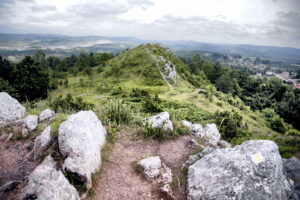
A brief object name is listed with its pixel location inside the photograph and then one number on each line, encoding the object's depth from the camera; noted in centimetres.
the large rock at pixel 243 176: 570
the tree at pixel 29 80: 3634
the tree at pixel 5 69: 4548
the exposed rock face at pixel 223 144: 1049
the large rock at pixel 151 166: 696
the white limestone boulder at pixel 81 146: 594
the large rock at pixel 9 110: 970
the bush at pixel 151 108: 2129
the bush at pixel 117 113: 1090
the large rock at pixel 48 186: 423
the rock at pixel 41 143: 699
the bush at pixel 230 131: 1527
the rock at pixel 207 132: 1079
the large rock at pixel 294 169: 687
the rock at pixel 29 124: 886
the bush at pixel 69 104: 2002
